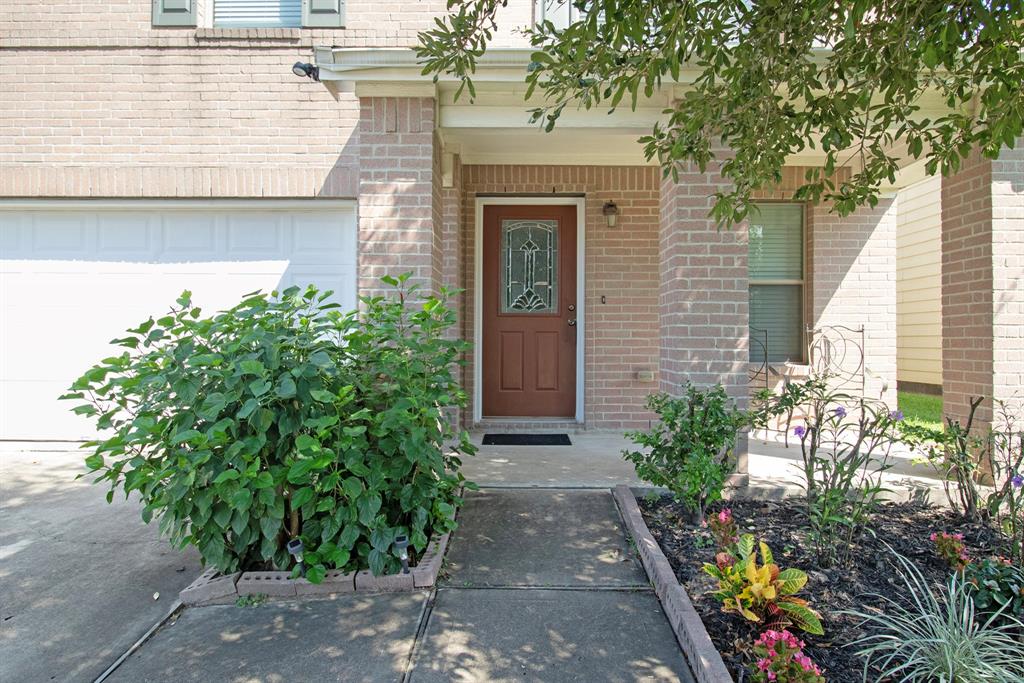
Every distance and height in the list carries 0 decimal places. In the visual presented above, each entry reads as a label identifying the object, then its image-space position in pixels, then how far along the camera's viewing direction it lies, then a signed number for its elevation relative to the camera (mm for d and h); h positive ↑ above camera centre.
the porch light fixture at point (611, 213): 5758 +1266
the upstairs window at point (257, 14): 5688 +3232
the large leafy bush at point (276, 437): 2443 -452
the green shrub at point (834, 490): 2709 -770
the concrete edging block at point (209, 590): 2572 -1157
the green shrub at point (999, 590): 2109 -947
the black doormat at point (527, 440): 5273 -975
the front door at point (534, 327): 6000 +108
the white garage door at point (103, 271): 5477 +623
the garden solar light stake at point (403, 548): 2652 -994
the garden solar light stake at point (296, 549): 2568 -962
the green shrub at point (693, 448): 3105 -639
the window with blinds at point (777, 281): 5898 +594
